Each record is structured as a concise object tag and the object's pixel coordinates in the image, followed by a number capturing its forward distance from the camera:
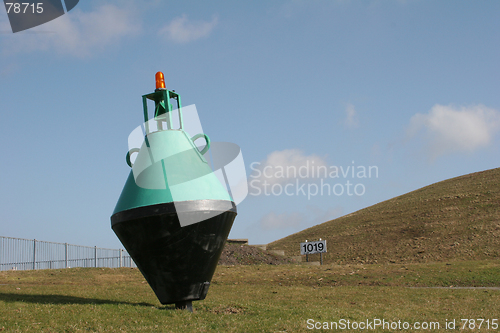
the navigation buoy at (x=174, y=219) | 9.43
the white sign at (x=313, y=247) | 27.61
